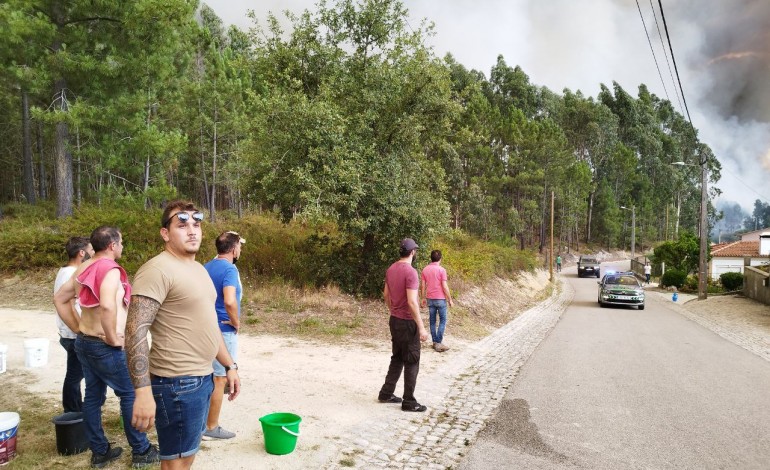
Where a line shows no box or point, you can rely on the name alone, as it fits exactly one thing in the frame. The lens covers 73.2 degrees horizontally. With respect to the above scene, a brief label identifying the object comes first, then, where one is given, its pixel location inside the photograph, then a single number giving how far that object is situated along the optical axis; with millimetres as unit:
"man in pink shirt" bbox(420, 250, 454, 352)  10477
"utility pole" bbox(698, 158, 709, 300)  25941
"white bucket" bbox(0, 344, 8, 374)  7305
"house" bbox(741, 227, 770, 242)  63466
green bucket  4809
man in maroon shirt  6480
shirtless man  4246
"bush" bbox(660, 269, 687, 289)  35000
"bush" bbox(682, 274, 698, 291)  33488
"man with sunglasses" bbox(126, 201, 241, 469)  2838
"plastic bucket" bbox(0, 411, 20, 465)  4355
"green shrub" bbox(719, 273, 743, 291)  32656
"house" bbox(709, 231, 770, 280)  47344
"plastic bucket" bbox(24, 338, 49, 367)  7809
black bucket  4648
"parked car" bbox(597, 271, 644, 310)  20969
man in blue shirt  5125
